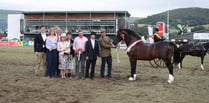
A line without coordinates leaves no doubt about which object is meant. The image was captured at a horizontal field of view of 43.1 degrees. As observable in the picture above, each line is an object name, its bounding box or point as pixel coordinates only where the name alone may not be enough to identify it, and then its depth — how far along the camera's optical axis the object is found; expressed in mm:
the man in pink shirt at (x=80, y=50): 10648
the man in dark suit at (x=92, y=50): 10508
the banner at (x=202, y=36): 49650
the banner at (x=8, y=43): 63759
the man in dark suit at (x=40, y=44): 11062
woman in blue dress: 10758
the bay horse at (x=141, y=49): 10109
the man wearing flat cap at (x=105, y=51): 10602
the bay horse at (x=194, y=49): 15602
